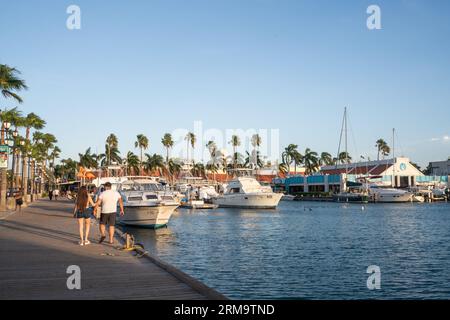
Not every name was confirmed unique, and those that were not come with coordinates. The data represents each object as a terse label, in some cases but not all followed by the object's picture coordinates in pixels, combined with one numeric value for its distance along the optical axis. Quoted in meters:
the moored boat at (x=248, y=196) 69.06
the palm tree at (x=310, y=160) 157.38
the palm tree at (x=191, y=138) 147.14
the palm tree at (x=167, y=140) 135.50
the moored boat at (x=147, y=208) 32.56
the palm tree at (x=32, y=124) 60.32
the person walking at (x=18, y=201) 36.18
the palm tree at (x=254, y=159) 134.38
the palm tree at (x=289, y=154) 160.38
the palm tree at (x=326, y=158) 185.50
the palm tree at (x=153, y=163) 142.25
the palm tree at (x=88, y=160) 143.16
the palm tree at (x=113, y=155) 127.04
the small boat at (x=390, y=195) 100.12
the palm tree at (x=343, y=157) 196.73
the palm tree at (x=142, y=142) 135.25
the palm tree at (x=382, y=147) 175.38
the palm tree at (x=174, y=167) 146.76
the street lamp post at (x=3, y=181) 34.56
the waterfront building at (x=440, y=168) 144.25
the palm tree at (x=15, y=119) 45.06
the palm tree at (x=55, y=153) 119.12
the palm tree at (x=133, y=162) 136.00
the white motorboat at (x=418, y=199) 105.00
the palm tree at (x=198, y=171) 155.12
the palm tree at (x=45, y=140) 80.00
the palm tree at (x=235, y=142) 148.62
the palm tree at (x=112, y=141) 128.00
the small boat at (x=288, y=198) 118.56
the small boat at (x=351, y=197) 101.46
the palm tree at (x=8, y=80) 32.91
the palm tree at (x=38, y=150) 75.40
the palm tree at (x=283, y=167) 162.88
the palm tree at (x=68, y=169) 156.85
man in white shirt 16.45
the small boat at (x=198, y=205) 70.81
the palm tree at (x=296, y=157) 159.98
